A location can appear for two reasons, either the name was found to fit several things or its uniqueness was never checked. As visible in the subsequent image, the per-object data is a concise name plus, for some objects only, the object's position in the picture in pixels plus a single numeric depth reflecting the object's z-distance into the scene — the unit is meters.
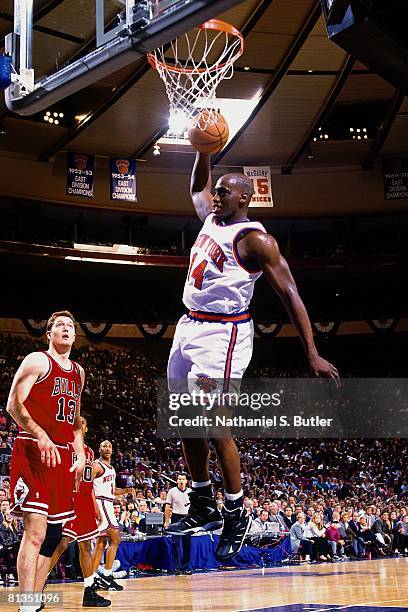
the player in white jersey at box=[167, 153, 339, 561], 3.92
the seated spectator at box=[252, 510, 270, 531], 15.55
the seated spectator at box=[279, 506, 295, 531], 16.59
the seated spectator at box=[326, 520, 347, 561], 17.72
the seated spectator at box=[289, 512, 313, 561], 16.80
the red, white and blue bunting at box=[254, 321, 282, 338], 29.64
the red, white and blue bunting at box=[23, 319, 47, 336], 27.53
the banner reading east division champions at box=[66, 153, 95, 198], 26.51
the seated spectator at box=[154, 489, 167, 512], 14.67
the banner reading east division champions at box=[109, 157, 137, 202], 26.80
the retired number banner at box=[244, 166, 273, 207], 26.33
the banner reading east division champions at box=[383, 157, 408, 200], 27.70
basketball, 4.45
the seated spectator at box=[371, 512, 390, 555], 18.86
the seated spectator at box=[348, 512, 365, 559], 18.34
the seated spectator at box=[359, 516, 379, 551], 18.67
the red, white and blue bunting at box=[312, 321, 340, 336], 29.75
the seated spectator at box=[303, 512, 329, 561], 17.09
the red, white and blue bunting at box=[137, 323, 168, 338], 29.45
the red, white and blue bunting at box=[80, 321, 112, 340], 28.89
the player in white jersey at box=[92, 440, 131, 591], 10.69
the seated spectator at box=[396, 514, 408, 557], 19.25
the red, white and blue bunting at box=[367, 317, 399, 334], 30.02
